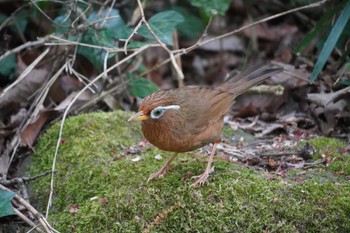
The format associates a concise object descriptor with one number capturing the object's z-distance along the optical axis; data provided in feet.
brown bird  26.20
